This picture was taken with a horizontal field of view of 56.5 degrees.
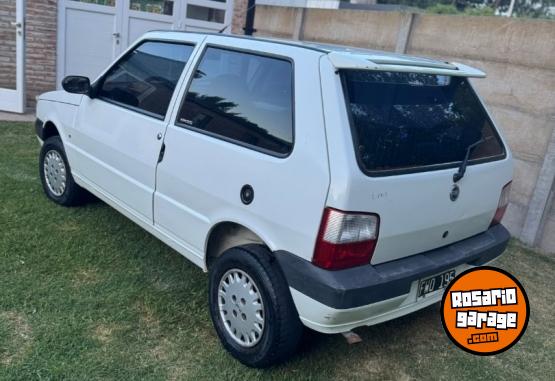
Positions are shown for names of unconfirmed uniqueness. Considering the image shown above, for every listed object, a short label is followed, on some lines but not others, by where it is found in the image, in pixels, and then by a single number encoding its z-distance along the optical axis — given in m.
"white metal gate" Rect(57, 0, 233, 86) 8.26
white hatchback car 2.41
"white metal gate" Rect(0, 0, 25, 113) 7.63
